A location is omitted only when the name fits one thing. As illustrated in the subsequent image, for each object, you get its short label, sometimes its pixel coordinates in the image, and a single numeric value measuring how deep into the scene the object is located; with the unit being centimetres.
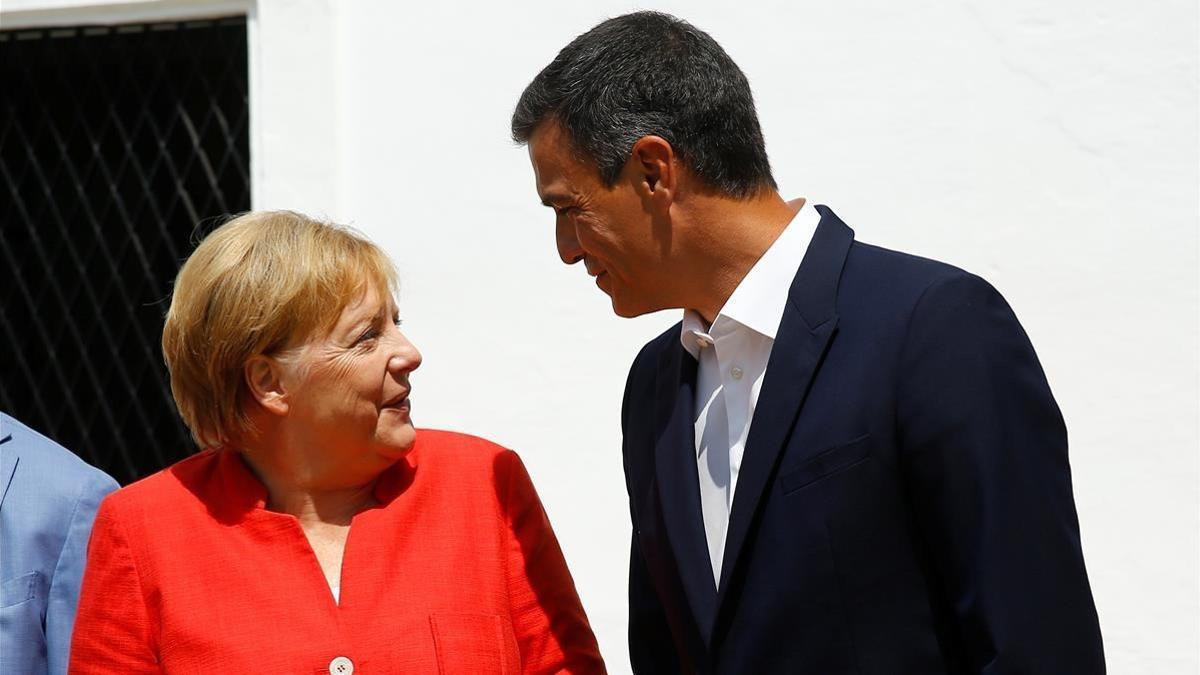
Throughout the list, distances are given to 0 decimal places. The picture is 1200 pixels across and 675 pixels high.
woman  468
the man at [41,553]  533
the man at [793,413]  366
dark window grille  871
